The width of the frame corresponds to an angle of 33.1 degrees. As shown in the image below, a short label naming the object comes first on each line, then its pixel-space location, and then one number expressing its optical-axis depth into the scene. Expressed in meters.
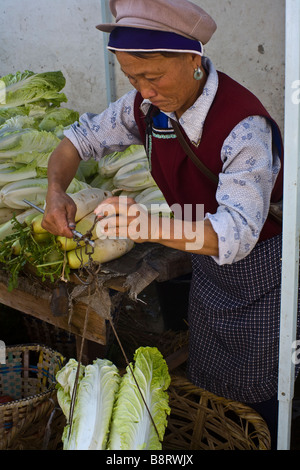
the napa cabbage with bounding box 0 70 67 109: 3.89
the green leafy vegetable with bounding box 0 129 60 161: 3.01
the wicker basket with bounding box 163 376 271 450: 2.31
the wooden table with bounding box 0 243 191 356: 2.35
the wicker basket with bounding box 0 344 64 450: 2.29
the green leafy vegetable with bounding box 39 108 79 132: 3.59
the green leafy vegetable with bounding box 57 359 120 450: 1.87
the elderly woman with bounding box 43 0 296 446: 1.66
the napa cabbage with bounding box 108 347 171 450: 1.90
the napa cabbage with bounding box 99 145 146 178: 3.10
